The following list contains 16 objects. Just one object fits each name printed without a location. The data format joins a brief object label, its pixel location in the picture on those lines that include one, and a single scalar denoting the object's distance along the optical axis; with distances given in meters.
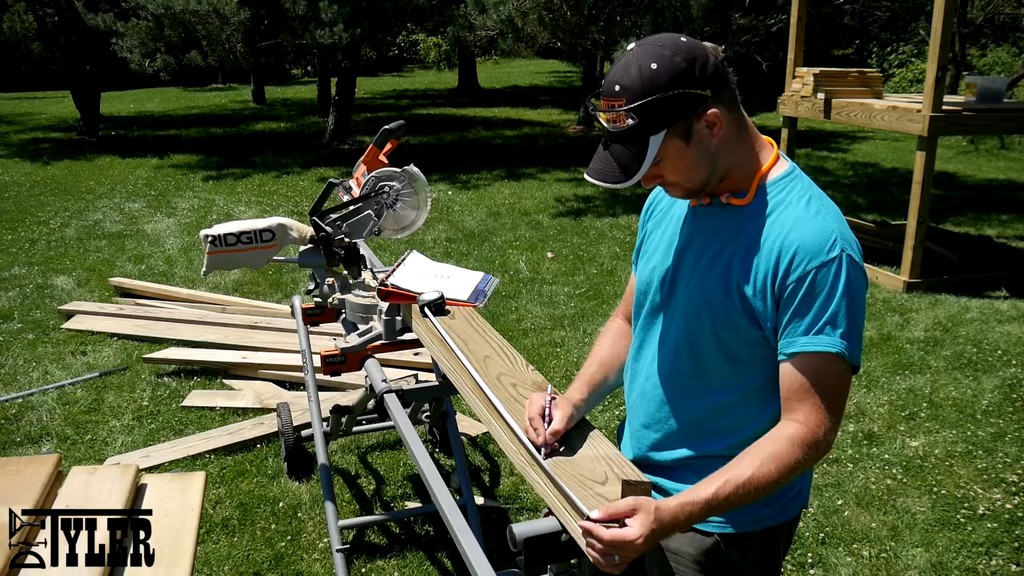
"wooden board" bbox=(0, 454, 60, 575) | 2.64
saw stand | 2.36
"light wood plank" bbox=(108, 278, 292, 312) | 6.64
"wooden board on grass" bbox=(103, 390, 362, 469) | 4.48
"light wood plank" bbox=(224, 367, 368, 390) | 5.32
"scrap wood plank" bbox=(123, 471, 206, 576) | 2.70
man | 1.57
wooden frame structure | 6.54
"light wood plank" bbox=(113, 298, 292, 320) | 6.39
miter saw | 3.44
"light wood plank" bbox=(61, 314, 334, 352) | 5.79
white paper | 3.00
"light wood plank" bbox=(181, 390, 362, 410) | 5.08
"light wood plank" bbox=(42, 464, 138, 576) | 2.86
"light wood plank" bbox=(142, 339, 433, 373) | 5.46
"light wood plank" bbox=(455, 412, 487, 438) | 4.75
